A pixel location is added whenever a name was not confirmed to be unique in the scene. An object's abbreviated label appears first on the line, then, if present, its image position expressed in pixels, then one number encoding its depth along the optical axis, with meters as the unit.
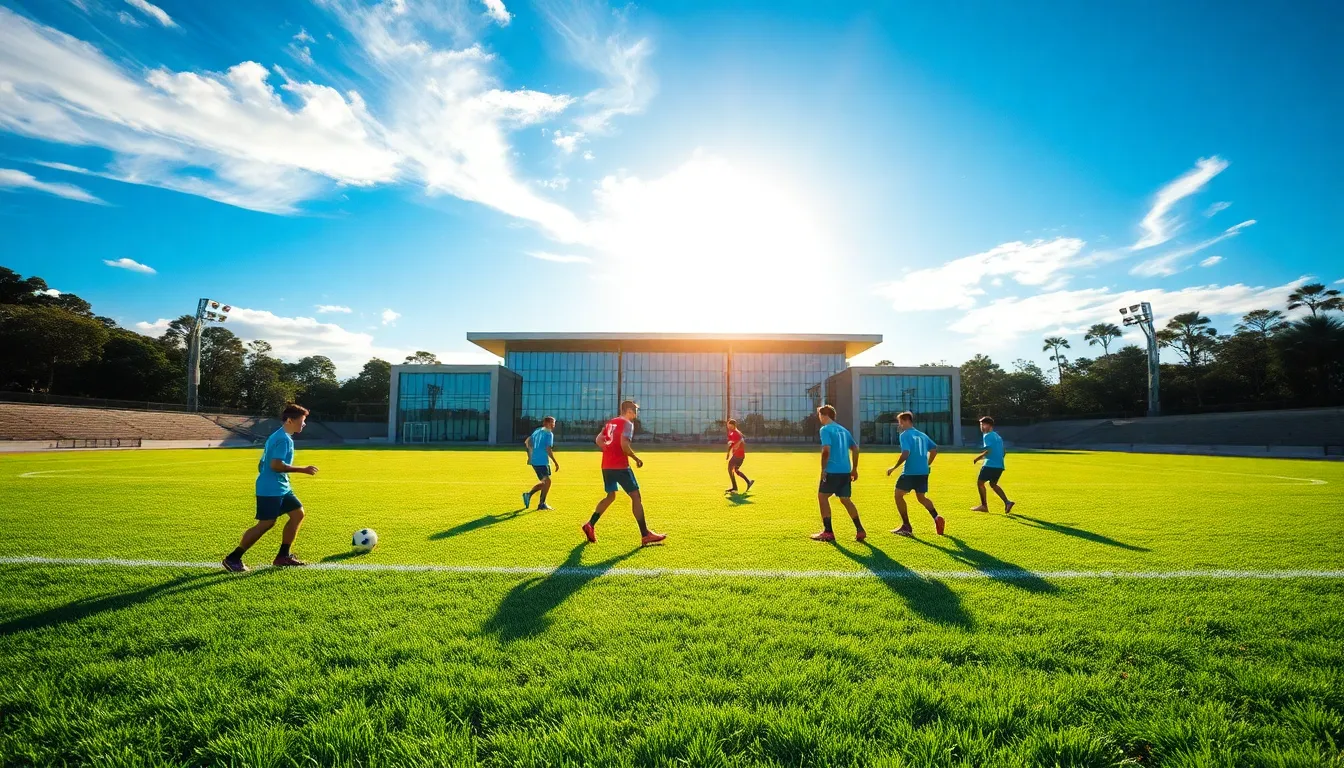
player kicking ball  5.82
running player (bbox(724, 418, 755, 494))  13.49
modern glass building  59.88
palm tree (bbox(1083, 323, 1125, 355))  70.50
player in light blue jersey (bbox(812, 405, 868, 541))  7.55
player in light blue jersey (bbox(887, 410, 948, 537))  8.27
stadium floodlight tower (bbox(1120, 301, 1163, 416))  51.19
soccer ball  6.56
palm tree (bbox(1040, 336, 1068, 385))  79.22
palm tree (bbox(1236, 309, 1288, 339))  55.22
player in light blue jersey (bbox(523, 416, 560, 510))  10.73
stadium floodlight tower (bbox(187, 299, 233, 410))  51.72
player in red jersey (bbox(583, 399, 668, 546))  7.30
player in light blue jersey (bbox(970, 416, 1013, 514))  10.42
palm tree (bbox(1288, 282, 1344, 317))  50.94
